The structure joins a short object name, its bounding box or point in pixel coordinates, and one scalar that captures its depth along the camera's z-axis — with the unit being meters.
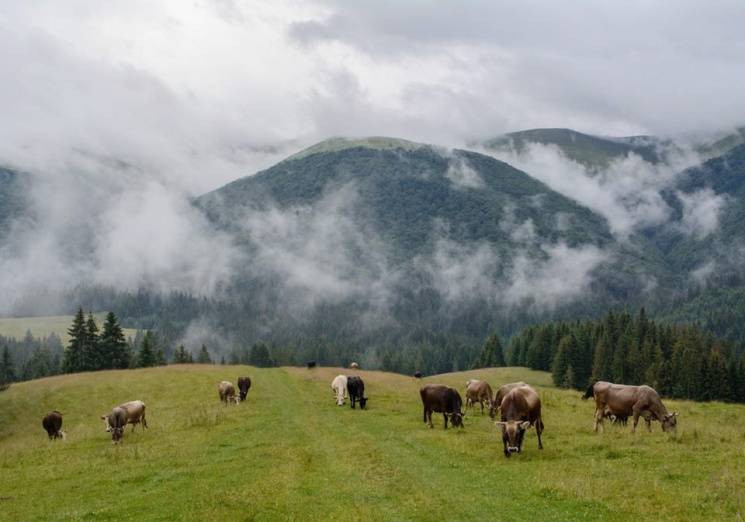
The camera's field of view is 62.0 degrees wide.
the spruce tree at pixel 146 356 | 107.31
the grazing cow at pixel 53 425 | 46.47
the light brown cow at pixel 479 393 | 46.84
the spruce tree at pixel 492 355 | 159.38
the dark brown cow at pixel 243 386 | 56.16
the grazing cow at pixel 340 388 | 51.38
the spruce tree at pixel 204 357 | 144.75
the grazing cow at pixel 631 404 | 34.03
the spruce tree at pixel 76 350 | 100.88
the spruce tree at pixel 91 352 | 101.44
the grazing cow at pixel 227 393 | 54.57
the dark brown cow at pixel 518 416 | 28.40
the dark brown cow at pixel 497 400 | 40.56
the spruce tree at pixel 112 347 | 102.81
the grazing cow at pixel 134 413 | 42.84
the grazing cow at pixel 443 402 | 37.66
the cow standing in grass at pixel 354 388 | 49.55
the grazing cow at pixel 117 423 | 40.38
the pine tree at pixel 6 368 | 119.99
